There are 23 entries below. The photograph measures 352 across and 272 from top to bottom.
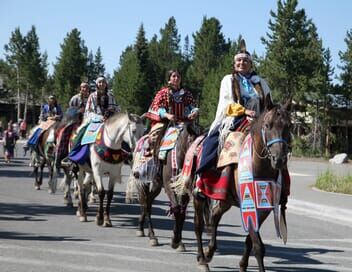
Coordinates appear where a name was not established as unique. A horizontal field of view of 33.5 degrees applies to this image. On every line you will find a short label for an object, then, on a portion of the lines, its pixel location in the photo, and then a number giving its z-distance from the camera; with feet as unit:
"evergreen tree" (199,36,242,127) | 196.65
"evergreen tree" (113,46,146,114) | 220.64
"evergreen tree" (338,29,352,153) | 183.32
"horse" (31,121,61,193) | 51.29
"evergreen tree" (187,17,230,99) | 301.63
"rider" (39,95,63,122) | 56.80
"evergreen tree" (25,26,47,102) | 246.06
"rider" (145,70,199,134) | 31.07
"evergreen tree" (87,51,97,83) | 262.28
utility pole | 252.21
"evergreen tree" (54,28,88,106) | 241.76
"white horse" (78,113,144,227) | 36.40
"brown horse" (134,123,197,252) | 29.37
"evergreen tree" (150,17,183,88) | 330.85
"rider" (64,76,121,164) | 39.75
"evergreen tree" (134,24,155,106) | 225.56
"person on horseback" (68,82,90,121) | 47.29
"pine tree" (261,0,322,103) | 169.37
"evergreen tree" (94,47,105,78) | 321.32
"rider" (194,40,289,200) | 24.71
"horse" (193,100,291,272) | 21.08
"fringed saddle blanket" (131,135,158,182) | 31.91
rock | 140.26
